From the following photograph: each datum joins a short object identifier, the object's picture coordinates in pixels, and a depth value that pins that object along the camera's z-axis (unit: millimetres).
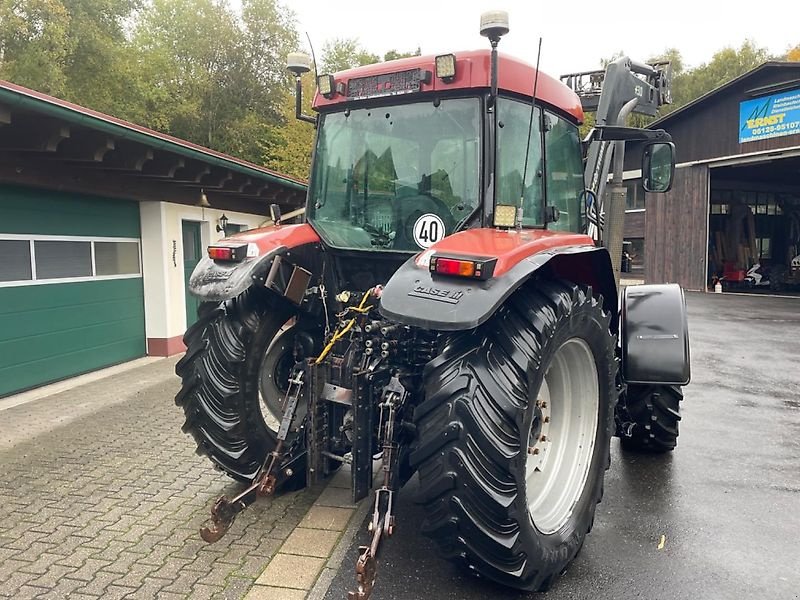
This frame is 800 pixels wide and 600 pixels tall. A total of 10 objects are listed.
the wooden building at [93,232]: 6449
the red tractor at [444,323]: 2520
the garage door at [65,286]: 6727
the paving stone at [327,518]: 3611
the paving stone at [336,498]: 3898
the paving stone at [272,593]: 2865
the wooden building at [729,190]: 17094
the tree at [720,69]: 41656
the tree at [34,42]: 21781
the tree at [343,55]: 32781
